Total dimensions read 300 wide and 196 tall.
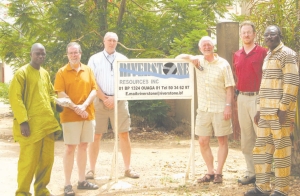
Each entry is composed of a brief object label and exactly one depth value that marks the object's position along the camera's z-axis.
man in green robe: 5.65
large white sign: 6.82
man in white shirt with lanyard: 7.03
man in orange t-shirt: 6.26
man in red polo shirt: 6.27
